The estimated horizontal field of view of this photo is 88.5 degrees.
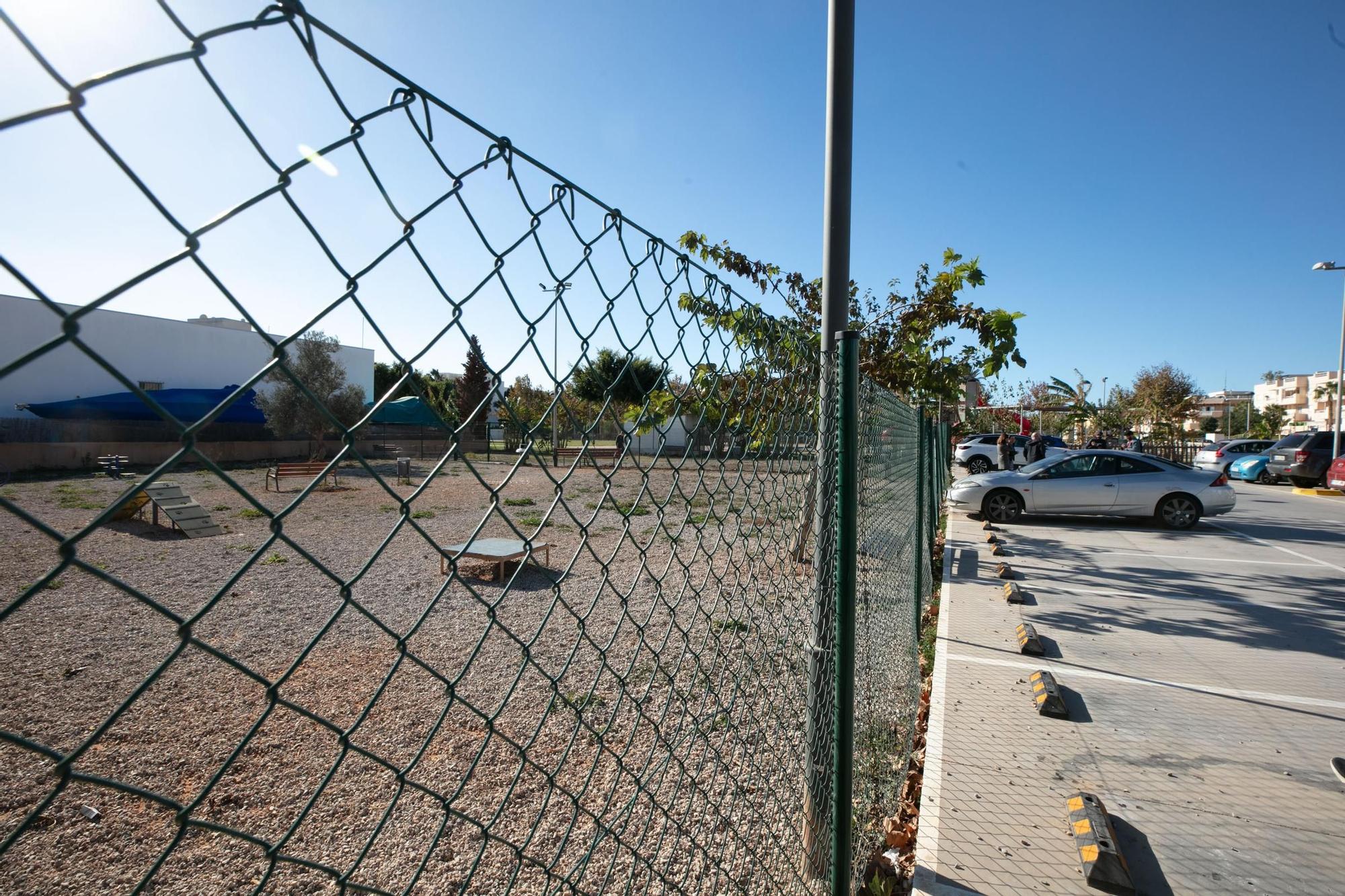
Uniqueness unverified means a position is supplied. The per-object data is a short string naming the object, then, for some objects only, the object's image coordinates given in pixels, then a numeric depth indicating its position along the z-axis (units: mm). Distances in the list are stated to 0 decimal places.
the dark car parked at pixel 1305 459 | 18578
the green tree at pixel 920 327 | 6812
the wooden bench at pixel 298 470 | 15262
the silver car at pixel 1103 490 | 11352
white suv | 23969
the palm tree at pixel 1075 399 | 43125
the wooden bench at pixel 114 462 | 12616
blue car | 20797
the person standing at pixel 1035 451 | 23875
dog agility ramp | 10477
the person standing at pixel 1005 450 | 21688
